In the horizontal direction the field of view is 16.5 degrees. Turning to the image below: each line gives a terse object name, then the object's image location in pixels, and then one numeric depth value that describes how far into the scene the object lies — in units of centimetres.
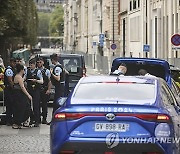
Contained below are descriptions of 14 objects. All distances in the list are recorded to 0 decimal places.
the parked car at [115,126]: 844
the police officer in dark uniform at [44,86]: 1625
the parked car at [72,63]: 2302
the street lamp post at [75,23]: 15110
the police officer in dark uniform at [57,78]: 1630
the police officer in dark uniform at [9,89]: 1571
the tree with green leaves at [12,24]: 3388
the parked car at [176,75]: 2145
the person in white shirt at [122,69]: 1424
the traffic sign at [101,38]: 7131
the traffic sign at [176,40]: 3272
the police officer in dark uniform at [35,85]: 1583
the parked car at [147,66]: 1611
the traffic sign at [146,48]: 4728
